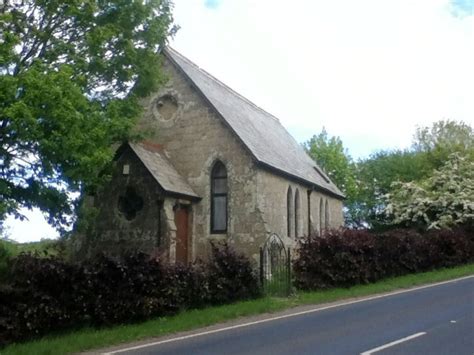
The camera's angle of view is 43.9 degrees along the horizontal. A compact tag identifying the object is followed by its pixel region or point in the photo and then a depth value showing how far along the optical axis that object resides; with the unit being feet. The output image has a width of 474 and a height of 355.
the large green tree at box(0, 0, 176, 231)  43.47
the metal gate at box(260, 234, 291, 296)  56.95
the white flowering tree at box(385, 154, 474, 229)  103.40
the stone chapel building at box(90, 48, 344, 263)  70.90
